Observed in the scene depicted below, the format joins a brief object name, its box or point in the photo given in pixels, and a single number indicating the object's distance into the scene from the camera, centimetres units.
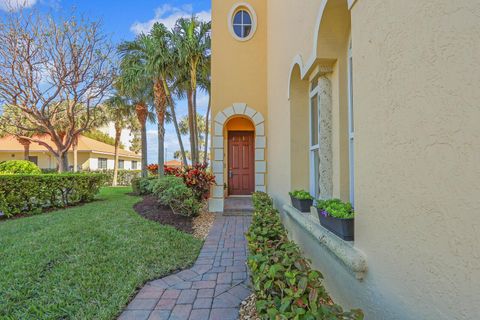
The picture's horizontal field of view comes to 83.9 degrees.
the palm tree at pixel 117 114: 1673
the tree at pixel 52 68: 1096
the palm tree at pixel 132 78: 1075
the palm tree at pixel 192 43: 953
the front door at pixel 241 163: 998
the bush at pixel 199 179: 792
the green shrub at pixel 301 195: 359
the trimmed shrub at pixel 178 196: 705
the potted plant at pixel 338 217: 208
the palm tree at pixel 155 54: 983
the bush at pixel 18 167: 1025
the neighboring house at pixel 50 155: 2423
